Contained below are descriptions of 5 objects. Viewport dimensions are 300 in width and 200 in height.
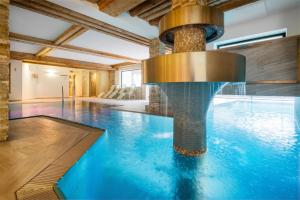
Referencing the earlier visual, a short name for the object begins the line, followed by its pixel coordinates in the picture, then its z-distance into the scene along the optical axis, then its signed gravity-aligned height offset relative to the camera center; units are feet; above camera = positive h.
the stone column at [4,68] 6.35 +1.12
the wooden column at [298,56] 6.74 +1.65
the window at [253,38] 10.24 +3.80
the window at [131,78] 39.43 +4.49
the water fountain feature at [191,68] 3.93 +0.70
